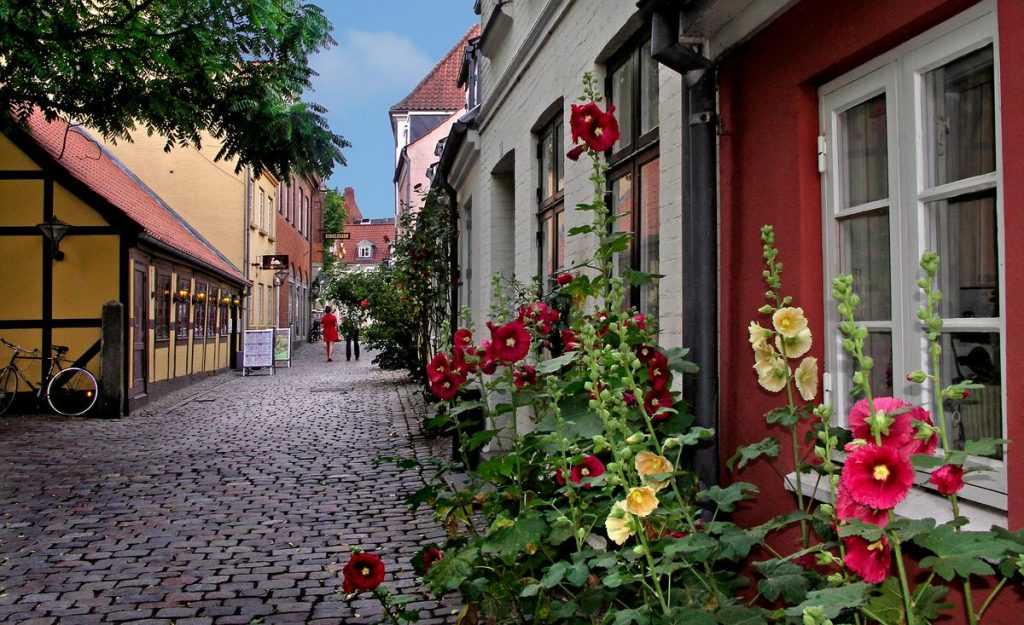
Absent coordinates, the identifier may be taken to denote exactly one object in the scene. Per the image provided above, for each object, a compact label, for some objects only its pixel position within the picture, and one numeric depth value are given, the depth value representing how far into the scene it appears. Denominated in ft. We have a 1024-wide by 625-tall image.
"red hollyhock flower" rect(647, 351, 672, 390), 10.86
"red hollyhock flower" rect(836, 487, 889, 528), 5.42
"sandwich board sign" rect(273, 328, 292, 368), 81.97
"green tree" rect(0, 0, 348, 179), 26.48
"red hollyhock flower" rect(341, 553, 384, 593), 10.82
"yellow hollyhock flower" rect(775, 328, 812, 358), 7.22
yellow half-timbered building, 46.09
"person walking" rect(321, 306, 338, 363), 94.94
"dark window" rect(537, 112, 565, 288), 24.03
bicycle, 43.96
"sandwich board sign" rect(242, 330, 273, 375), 72.84
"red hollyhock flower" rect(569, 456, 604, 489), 9.23
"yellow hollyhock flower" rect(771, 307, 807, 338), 7.12
